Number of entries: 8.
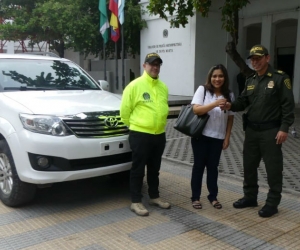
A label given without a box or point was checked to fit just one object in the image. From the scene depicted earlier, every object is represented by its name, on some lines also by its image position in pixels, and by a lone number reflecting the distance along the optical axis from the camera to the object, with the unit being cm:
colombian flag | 1512
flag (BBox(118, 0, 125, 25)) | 1468
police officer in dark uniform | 367
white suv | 377
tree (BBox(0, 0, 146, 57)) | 1655
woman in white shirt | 392
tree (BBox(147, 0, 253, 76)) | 893
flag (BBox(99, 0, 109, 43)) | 1558
